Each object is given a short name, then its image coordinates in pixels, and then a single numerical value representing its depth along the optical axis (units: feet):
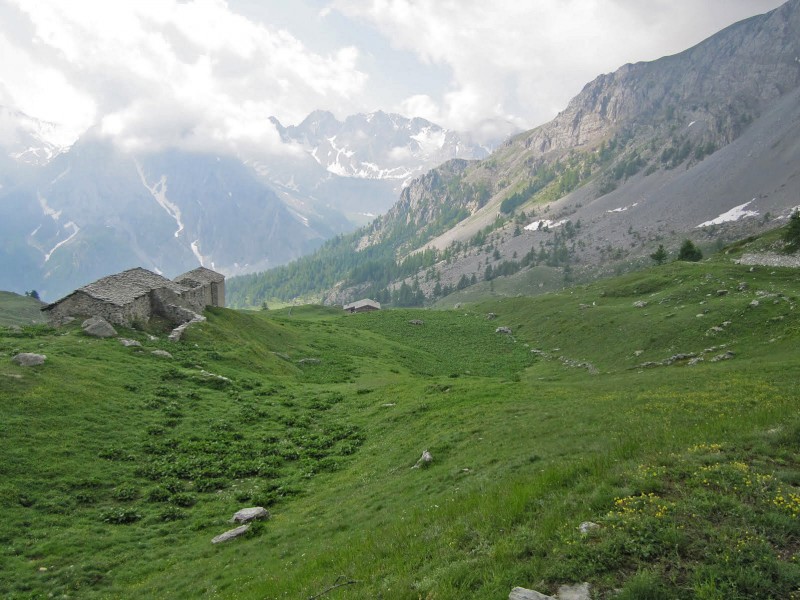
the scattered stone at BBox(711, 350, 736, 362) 114.73
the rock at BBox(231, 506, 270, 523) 61.26
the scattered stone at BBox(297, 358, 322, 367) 170.34
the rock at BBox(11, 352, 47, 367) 88.53
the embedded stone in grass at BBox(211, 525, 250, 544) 56.65
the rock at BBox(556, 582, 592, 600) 27.07
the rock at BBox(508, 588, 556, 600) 27.25
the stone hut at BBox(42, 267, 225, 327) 132.57
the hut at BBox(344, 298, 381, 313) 450.30
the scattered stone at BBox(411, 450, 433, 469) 65.77
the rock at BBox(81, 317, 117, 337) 122.01
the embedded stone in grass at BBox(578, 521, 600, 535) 32.25
